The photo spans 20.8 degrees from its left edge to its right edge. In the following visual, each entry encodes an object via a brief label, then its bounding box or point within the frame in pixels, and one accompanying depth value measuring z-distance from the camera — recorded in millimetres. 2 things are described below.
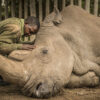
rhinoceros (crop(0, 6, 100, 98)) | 3496
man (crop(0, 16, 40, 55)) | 3887
